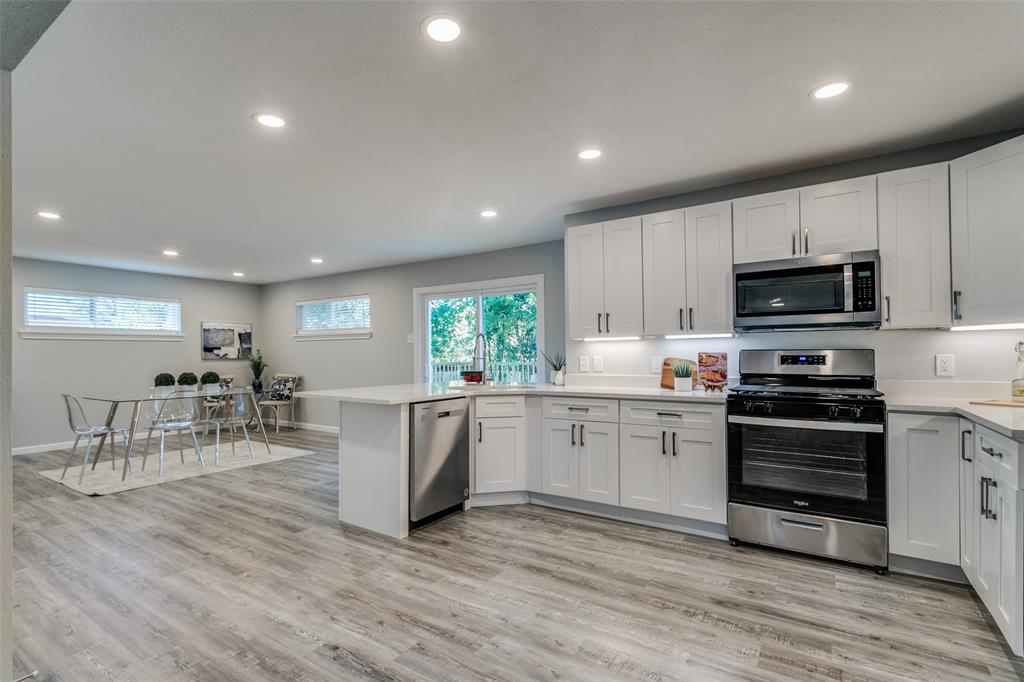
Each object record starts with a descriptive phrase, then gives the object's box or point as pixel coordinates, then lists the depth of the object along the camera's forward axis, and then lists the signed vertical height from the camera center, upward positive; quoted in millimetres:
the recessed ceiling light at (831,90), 2244 +1197
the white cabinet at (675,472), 3090 -873
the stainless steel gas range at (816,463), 2654 -713
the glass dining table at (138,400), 4734 -593
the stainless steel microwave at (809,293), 2908 +303
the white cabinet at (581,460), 3467 -880
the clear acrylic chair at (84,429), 4793 -841
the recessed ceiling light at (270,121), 2521 +1200
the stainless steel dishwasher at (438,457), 3303 -824
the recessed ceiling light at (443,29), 1793 +1207
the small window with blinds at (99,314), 6148 +459
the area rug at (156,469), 4512 -1312
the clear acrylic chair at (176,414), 4988 -742
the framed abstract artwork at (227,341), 7848 +79
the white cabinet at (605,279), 3736 +512
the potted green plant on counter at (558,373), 4188 -263
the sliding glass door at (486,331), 5758 +160
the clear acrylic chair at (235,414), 5485 -825
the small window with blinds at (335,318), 7320 +430
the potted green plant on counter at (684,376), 3494 -249
